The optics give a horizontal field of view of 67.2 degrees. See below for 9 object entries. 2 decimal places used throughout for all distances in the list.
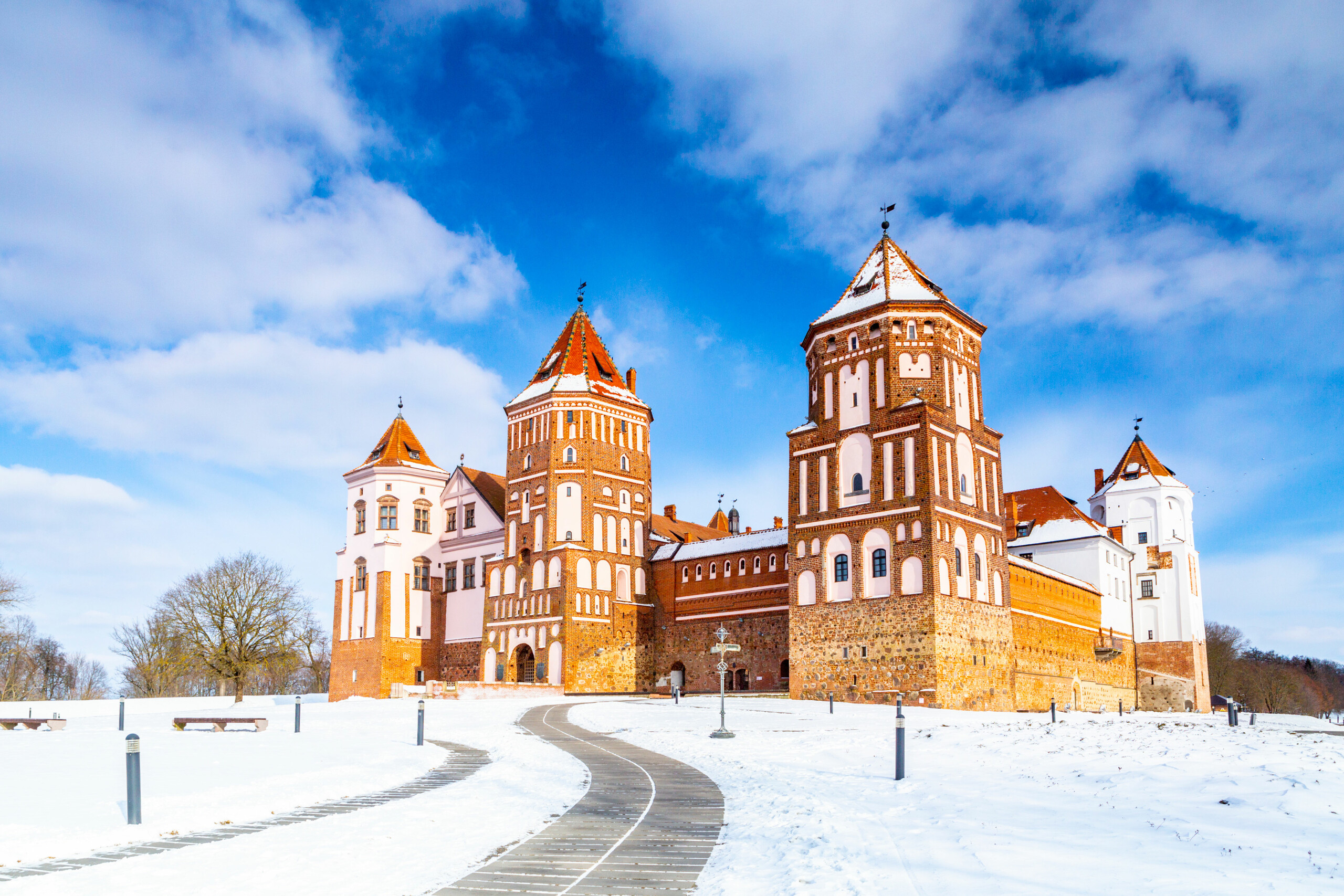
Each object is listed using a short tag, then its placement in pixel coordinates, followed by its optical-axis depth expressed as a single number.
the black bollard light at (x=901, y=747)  14.29
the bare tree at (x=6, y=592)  52.53
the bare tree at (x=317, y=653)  71.29
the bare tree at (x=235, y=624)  52.81
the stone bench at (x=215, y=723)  22.91
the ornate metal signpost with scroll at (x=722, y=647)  27.88
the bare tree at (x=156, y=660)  60.75
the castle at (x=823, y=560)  42.38
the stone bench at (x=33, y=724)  25.34
